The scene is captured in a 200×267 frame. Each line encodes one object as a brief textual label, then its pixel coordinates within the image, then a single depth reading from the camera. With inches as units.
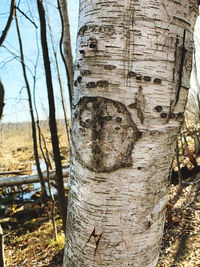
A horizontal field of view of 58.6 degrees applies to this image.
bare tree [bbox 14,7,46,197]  194.5
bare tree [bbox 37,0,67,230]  57.8
